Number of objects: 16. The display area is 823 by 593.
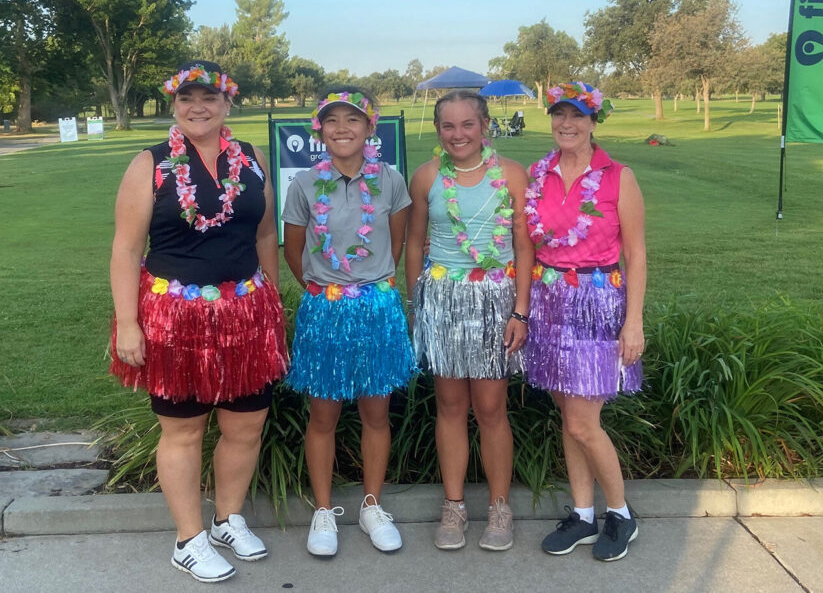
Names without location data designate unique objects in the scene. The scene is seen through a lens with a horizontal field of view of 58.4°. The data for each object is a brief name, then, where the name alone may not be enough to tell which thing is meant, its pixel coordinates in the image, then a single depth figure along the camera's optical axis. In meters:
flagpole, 7.04
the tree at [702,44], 39.88
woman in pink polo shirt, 2.78
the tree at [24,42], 44.28
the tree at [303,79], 87.69
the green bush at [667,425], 3.43
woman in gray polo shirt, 2.90
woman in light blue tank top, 2.93
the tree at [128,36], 47.22
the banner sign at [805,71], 6.90
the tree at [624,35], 47.72
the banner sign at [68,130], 34.94
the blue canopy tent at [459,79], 35.34
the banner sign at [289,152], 5.35
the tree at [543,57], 61.44
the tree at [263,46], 82.25
